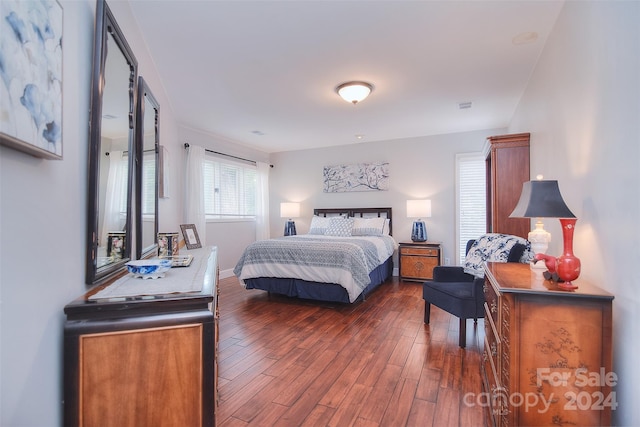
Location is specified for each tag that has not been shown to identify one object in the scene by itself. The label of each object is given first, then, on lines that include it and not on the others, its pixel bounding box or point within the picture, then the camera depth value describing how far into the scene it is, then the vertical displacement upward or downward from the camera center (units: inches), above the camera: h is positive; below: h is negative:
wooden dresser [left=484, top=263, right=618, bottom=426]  50.6 -24.1
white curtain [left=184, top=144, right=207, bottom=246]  186.7 +13.3
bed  142.5 -25.9
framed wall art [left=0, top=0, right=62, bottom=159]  28.5 +14.2
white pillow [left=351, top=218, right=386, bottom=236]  206.8 -8.2
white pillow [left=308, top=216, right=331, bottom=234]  220.1 -8.0
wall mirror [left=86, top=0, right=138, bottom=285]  48.1 +11.1
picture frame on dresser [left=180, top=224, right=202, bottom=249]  111.7 -8.5
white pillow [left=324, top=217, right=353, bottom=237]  208.5 -8.9
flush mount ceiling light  123.6 +50.3
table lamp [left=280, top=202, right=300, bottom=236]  243.6 +1.4
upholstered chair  94.3 -25.9
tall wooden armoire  122.1 +15.8
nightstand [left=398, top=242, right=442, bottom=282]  193.8 -28.5
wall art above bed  226.4 +28.0
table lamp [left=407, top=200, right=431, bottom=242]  201.9 +0.3
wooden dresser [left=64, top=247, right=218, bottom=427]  39.0 -19.2
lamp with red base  57.6 +0.2
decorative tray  70.6 -11.4
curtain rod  186.9 +41.3
